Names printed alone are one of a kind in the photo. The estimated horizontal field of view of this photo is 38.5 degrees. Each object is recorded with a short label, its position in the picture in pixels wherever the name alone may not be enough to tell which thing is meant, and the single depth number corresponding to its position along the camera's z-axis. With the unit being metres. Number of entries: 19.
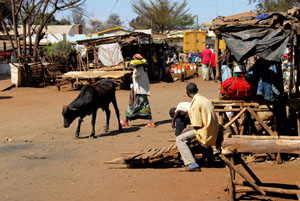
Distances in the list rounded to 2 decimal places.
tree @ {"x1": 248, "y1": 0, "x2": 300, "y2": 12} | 31.51
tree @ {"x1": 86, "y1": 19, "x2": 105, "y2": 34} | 74.31
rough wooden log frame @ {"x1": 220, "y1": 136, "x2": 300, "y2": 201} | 5.52
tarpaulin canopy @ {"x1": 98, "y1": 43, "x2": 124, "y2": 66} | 22.69
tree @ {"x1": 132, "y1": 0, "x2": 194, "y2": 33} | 50.66
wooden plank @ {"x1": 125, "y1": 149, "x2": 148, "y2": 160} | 7.66
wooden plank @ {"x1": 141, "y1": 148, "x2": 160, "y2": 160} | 7.63
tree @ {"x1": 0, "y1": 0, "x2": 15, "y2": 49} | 34.06
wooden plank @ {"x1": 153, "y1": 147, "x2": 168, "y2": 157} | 7.60
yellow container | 37.78
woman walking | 11.60
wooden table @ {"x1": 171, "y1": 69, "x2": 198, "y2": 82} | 24.39
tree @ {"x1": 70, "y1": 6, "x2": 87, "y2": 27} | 27.05
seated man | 6.61
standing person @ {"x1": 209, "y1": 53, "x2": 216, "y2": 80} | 22.80
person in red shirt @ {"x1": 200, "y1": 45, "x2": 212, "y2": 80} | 22.69
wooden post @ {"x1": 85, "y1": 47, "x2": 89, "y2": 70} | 23.44
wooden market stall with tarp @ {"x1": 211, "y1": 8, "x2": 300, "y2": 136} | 7.95
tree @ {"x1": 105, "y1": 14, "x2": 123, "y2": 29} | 81.40
